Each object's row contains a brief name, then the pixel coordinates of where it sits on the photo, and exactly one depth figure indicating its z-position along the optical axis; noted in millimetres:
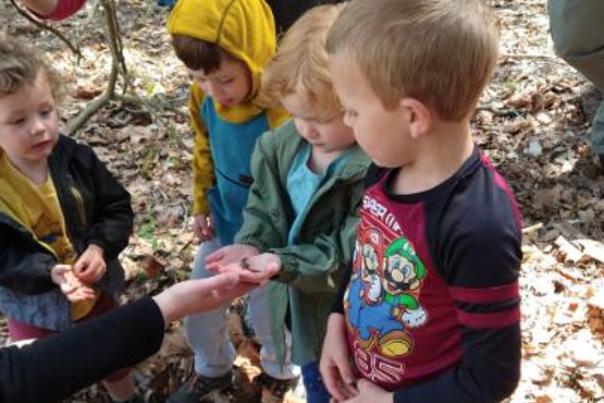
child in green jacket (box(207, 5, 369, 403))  2049
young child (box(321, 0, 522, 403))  1474
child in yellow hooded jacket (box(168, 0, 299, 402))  2434
